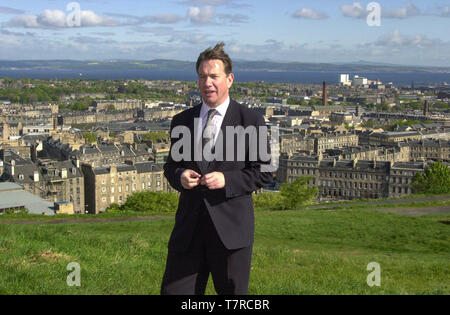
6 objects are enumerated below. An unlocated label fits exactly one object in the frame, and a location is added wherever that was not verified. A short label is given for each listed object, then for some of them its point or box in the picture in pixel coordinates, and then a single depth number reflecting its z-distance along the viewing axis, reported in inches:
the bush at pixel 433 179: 1887.3
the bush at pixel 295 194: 1400.1
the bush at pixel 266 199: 1724.9
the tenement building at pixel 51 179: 2086.6
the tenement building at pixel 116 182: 2207.2
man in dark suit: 212.5
